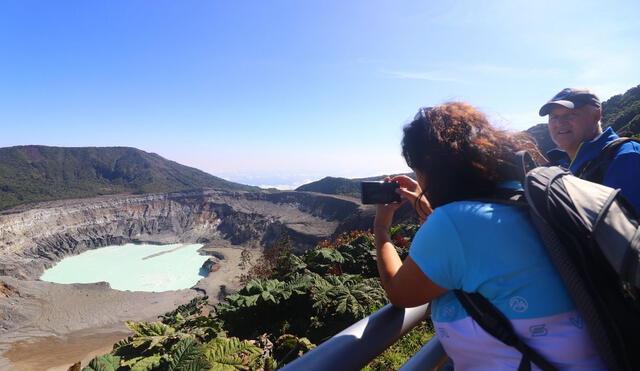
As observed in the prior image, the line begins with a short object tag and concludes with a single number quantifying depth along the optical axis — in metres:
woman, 1.10
